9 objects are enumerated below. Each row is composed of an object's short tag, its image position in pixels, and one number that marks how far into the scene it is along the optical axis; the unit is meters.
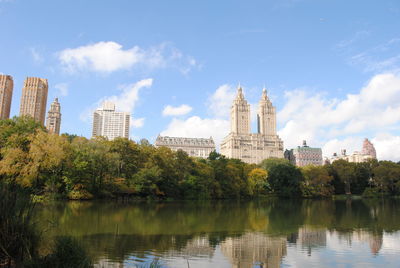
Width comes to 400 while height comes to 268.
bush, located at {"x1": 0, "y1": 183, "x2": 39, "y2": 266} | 8.36
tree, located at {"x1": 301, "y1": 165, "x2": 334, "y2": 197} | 77.50
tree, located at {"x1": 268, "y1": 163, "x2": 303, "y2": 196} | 74.12
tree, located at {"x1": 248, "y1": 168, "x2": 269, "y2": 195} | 73.12
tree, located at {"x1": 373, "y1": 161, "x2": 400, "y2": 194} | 80.31
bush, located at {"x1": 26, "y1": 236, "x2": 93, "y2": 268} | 8.10
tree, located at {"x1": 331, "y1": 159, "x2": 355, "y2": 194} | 81.81
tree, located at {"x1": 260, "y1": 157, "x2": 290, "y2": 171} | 80.25
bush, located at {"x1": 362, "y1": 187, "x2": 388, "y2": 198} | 80.44
